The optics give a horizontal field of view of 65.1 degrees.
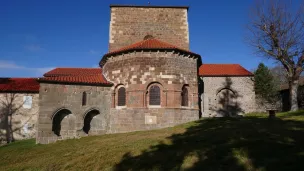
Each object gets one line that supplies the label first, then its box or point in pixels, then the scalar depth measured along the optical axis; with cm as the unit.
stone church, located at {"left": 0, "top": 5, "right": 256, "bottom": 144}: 1612
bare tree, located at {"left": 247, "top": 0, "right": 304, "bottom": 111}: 2111
